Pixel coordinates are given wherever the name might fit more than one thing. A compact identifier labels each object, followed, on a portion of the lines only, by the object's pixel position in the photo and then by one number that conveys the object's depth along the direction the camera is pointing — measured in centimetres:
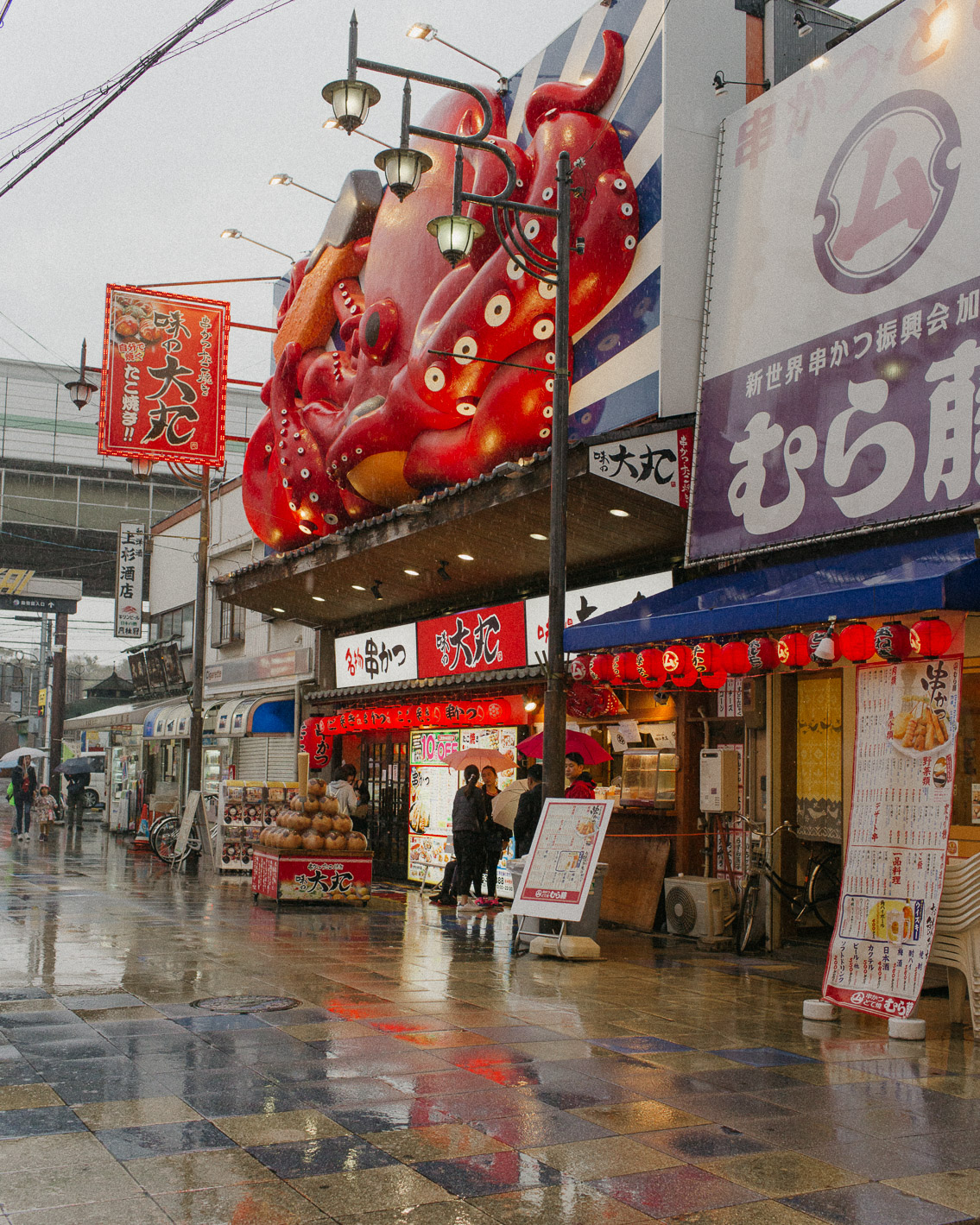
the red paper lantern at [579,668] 1342
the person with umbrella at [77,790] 3591
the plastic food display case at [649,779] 1513
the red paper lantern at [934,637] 928
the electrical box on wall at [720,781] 1391
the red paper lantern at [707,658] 1188
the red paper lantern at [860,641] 995
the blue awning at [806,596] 922
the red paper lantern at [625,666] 1278
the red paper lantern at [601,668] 1305
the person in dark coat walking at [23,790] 2994
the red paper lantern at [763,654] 1133
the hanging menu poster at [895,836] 898
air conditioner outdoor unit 1359
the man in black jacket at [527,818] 1456
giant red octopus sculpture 1484
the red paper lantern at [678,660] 1218
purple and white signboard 1072
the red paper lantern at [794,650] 1102
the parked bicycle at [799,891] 1326
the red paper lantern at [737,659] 1161
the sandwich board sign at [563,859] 1228
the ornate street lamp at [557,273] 1212
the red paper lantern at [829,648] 1022
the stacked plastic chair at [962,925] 909
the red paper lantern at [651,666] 1246
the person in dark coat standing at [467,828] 1716
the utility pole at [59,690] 4275
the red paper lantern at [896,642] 943
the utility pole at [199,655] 2451
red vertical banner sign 2088
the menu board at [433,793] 2048
